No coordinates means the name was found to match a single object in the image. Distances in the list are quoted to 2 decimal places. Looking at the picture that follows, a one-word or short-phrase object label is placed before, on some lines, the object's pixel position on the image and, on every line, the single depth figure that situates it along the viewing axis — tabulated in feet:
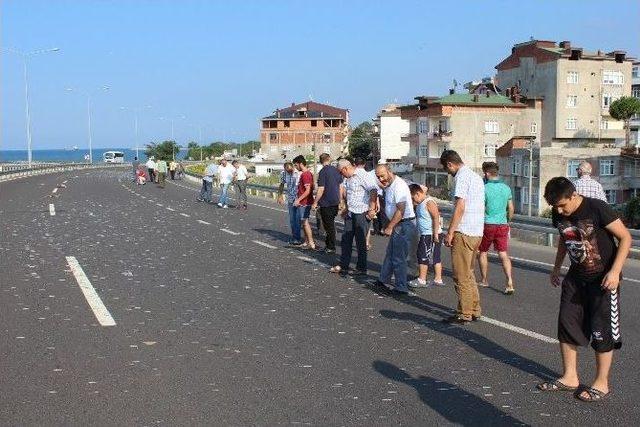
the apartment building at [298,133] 456.45
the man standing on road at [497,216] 35.53
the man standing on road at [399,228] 33.81
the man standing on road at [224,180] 94.53
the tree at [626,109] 273.33
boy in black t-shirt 19.20
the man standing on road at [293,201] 54.19
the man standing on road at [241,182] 91.91
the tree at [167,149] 370.73
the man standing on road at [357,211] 39.78
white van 405.43
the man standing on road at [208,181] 103.45
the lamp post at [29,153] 226.52
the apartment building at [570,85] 278.87
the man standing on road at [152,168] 168.64
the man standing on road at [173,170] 199.52
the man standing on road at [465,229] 28.07
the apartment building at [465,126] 262.88
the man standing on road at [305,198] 51.98
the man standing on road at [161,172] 150.51
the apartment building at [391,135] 352.28
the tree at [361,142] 390.24
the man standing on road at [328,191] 46.82
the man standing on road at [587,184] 36.04
